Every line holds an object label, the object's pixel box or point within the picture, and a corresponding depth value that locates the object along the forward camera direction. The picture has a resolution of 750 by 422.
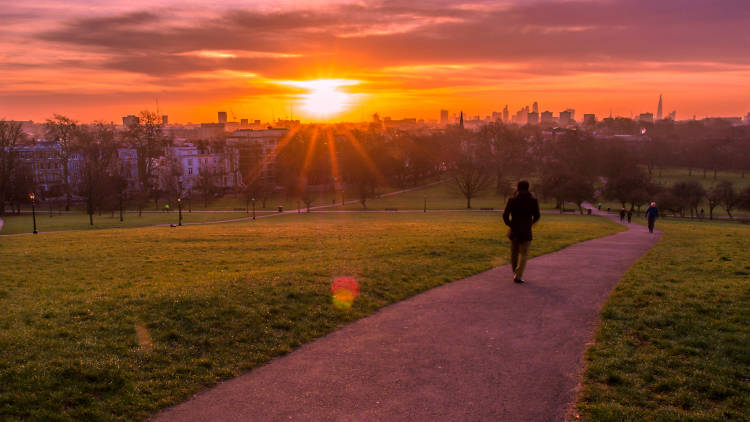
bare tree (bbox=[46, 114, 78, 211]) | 92.19
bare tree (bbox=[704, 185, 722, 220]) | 69.19
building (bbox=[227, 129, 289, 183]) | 116.36
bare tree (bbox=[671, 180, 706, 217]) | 69.75
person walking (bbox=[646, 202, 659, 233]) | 30.35
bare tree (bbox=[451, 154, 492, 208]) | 76.25
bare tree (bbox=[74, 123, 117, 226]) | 75.01
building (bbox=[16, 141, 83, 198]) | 96.75
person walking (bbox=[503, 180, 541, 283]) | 12.23
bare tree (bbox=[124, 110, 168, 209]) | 101.22
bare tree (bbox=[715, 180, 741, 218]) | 67.31
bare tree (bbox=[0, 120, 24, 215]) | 74.50
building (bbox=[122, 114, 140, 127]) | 101.75
